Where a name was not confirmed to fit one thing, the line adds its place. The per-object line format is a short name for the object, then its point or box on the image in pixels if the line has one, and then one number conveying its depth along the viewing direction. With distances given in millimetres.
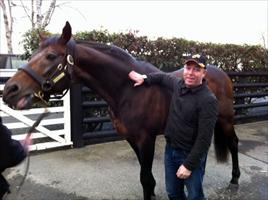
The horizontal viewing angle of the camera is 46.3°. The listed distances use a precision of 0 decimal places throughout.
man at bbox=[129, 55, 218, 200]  2354
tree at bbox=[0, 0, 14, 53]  14383
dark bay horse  2682
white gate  4855
